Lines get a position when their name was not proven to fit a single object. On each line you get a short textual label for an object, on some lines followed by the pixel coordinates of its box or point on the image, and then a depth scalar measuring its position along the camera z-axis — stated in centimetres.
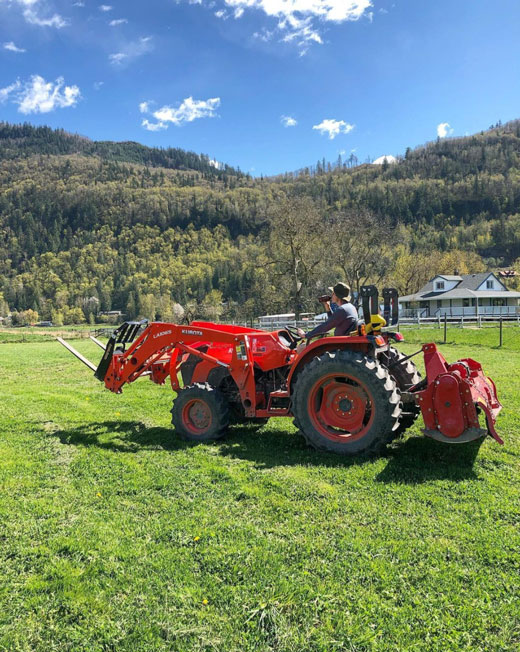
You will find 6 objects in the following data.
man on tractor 568
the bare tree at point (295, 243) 3806
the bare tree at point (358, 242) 4312
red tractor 498
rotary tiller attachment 477
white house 5584
